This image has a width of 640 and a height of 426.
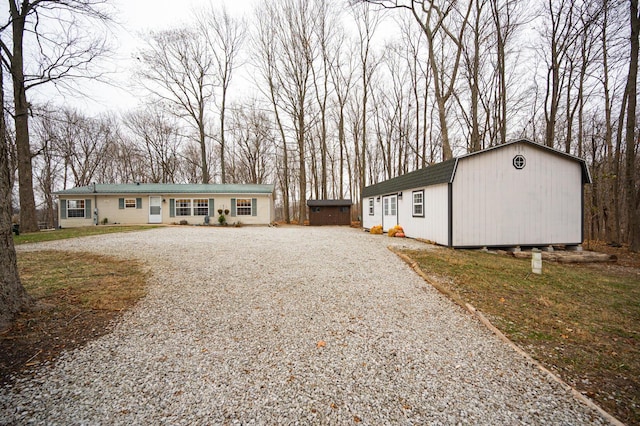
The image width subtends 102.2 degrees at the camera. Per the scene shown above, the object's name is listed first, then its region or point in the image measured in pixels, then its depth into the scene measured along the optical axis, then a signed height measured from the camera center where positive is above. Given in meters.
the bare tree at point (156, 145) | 25.64 +7.07
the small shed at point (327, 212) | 22.20 -0.14
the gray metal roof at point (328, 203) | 22.02 +0.61
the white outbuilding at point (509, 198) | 8.99 +0.32
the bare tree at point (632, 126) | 9.62 +3.01
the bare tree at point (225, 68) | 21.77 +12.76
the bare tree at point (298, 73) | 20.69 +11.66
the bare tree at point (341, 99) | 22.47 +10.20
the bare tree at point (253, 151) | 25.11 +6.72
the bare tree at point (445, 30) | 12.90 +9.00
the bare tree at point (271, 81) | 21.25 +11.26
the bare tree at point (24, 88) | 8.46 +5.09
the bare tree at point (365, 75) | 21.08 +11.53
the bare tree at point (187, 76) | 21.11 +11.59
